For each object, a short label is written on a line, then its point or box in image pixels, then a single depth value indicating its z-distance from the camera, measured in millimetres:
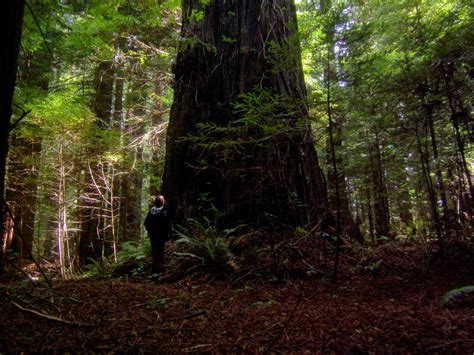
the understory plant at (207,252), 5590
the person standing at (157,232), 6132
